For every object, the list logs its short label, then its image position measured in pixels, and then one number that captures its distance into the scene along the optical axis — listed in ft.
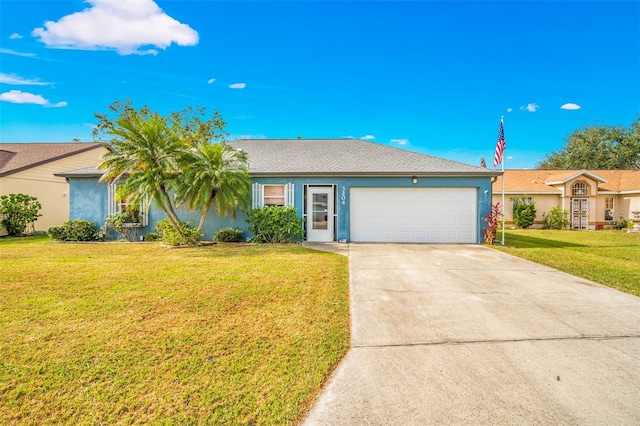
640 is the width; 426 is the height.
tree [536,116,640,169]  104.94
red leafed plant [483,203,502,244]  34.58
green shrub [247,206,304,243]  34.91
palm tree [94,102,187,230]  29.45
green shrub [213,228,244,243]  35.35
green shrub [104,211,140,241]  36.35
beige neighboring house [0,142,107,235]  48.80
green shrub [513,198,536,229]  60.75
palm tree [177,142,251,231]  31.22
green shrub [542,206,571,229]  60.85
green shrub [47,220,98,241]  36.29
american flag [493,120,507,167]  35.29
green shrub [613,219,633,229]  60.13
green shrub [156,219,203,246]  32.55
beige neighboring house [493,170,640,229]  61.98
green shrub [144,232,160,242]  36.91
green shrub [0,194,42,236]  42.34
